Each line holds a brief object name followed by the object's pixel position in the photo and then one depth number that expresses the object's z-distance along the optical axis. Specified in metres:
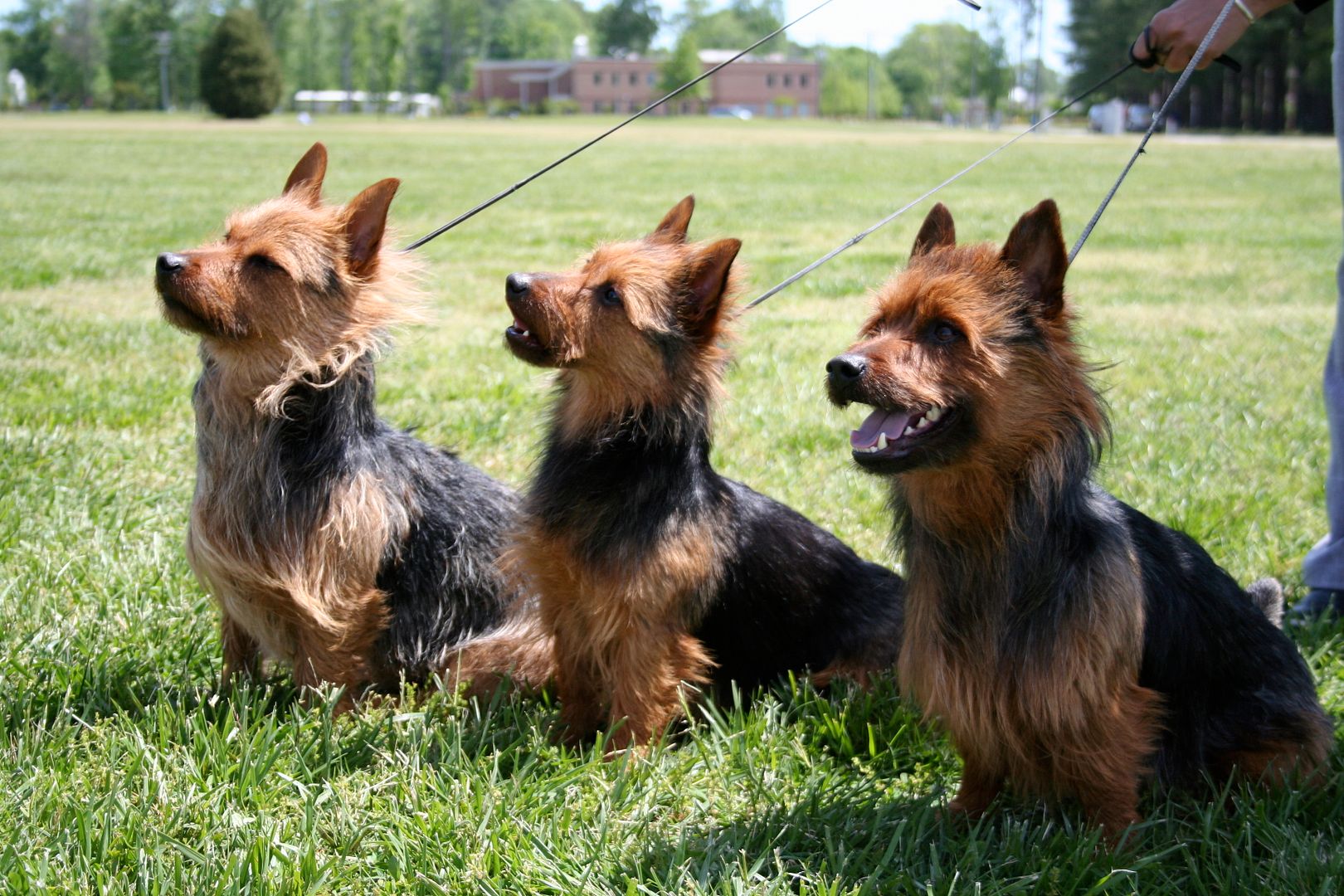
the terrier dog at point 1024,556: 2.75
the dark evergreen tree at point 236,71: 70.06
